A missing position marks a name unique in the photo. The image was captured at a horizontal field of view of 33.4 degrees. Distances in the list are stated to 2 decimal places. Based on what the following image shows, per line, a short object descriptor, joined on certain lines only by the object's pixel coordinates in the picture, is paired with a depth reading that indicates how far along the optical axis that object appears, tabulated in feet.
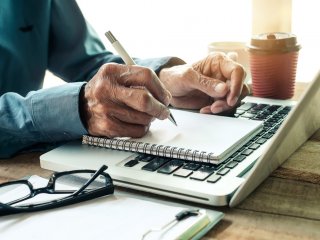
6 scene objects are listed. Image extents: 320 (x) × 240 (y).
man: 2.77
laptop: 2.09
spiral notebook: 2.44
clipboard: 1.93
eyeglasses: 2.19
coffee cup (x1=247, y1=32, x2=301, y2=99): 3.47
